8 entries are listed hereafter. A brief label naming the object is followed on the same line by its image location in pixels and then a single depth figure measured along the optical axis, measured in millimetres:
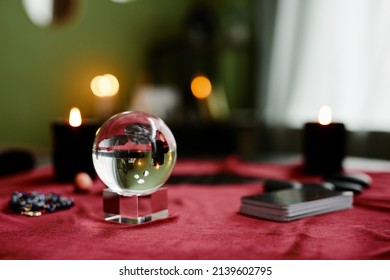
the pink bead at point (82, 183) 1026
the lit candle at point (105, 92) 3074
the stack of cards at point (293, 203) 780
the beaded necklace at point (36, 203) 850
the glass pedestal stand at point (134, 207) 789
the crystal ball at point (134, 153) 753
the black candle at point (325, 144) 1209
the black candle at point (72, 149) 1155
